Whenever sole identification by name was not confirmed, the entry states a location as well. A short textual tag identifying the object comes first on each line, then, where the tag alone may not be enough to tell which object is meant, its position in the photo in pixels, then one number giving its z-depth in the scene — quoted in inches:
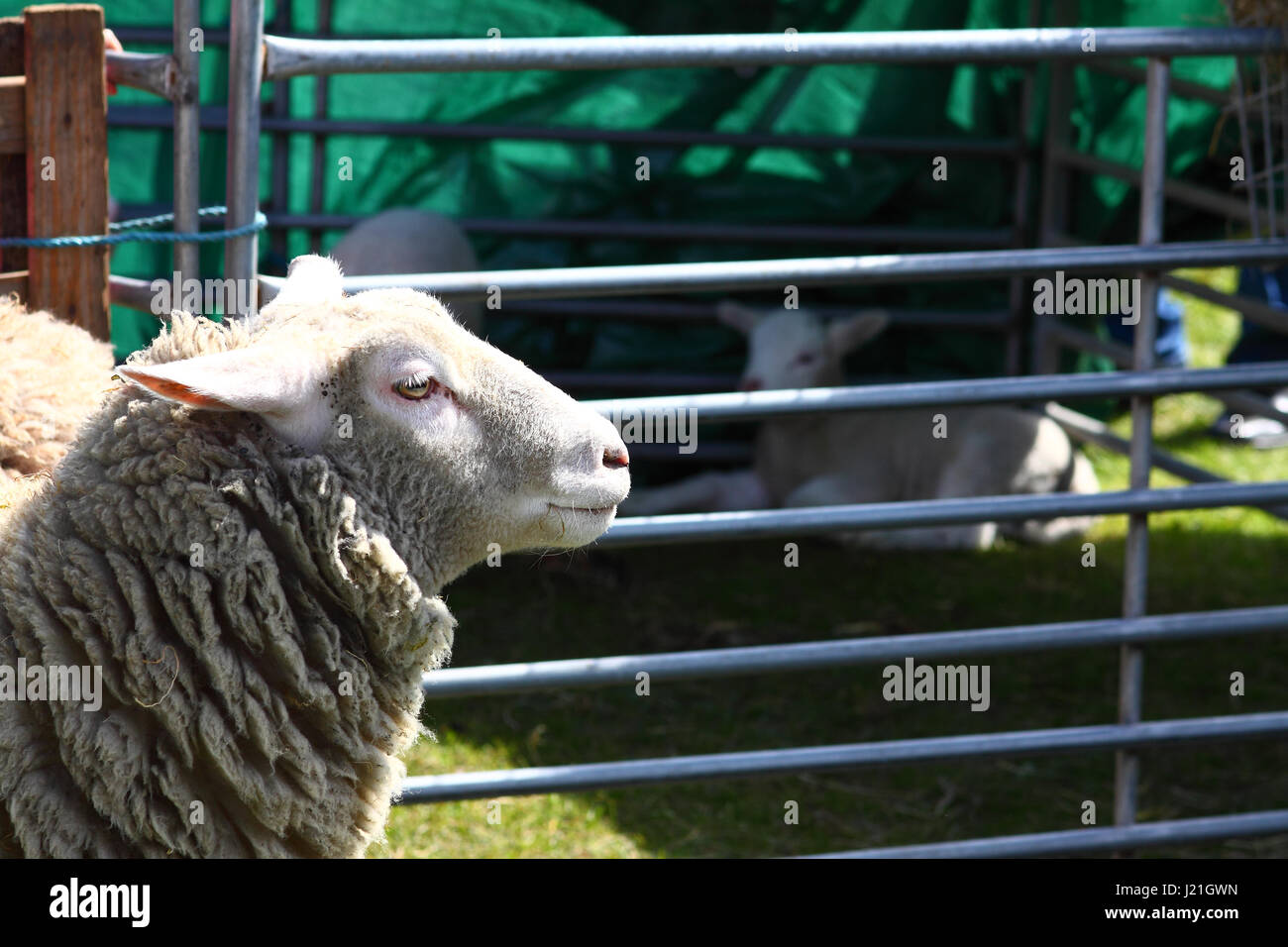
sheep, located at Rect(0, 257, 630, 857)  63.6
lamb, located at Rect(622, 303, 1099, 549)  219.3
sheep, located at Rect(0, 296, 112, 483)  82.0
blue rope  89.9
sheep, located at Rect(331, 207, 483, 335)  198.8
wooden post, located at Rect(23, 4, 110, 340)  89.0
